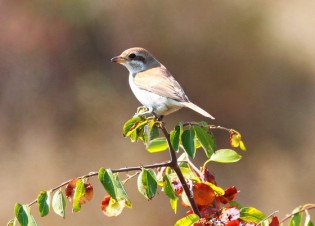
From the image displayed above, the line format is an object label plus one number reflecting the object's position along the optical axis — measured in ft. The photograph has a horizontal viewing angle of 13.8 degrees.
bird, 25.53
